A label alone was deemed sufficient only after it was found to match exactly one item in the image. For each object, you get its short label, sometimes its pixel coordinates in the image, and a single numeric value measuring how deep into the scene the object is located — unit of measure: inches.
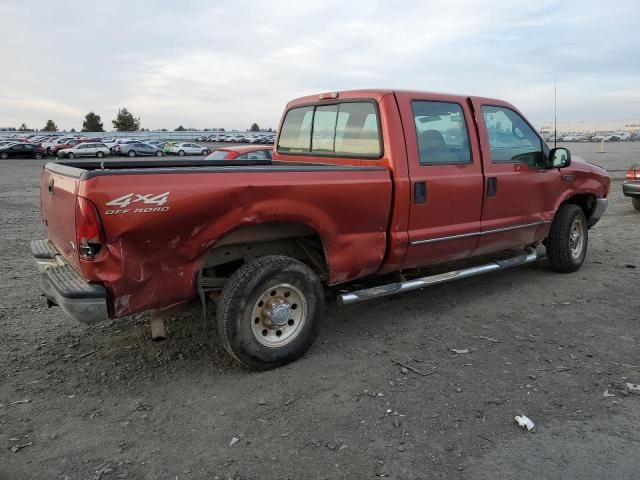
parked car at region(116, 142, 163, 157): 1752.0
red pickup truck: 127.3
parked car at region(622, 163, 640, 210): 436.5
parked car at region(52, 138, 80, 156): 1722.4
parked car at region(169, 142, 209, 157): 1886.1
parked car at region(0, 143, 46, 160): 1587.1
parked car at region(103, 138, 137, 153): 1733.9
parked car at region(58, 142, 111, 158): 1636.3
